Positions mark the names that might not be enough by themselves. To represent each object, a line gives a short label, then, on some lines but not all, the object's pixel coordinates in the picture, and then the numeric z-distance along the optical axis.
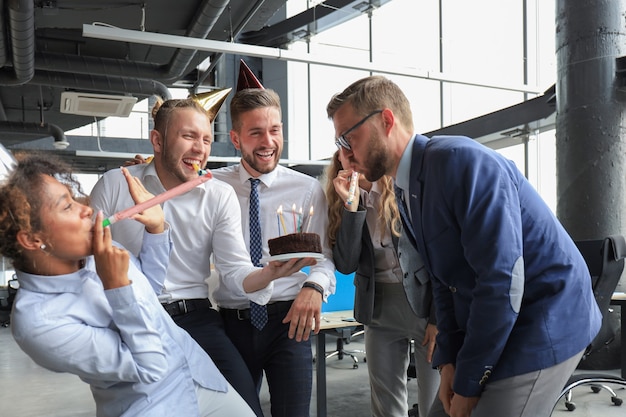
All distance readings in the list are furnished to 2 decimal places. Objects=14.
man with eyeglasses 1.49
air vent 10.02
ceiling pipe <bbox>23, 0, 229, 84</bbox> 10.34
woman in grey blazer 2.47
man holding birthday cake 2.03
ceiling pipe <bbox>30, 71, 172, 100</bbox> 10.90
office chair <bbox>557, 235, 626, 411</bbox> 4.03
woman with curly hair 1.32
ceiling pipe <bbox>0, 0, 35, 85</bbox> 6.90
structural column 6.16
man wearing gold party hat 1.94
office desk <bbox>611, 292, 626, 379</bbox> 4.95
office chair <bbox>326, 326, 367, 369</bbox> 6.73
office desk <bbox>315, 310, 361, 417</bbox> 4.10
